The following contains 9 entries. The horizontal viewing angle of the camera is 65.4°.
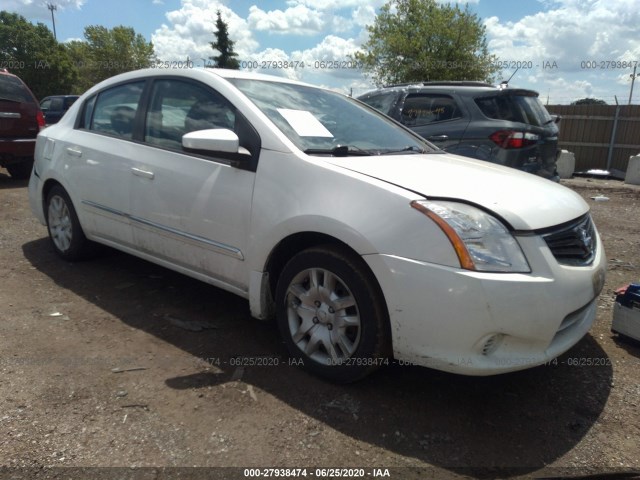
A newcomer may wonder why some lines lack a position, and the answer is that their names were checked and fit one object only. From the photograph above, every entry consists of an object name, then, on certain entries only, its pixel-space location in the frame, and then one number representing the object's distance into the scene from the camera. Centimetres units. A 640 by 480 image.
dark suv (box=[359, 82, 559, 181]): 593
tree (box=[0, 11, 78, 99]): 4388
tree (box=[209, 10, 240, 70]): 5094
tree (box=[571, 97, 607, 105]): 2106
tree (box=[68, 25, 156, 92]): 5288
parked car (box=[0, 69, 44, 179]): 816
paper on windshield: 302
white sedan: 227
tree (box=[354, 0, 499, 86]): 2577
